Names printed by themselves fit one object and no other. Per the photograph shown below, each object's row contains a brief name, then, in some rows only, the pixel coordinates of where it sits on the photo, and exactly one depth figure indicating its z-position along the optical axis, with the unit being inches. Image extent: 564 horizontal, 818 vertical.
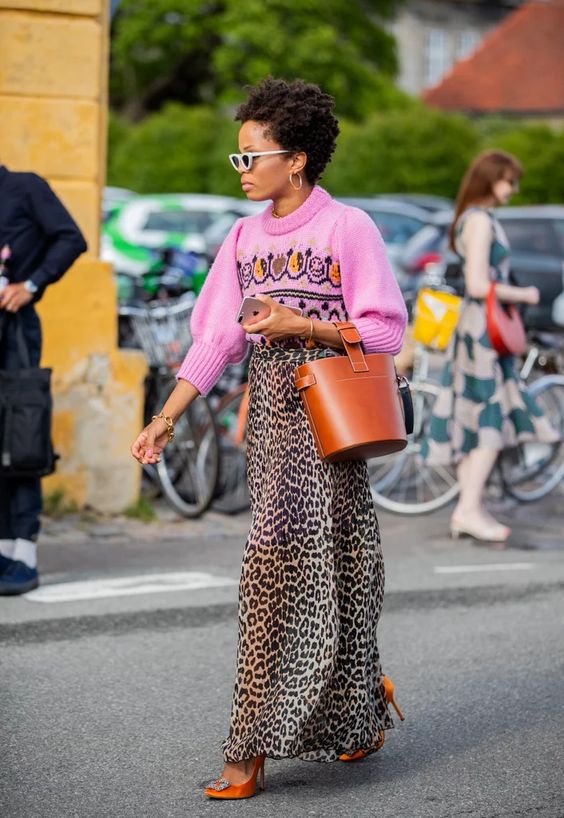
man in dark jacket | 271.3
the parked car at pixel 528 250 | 754.8
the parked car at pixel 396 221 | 911.7
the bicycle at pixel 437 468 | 378.0
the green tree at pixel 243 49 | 1684.3
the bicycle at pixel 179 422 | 359.6
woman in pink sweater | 172.2
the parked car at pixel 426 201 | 1194.0
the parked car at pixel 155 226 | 834.8
